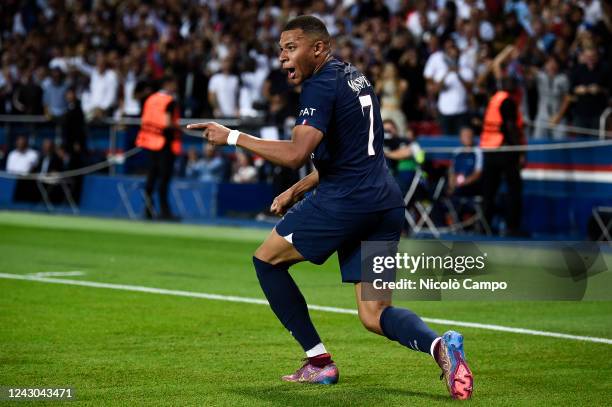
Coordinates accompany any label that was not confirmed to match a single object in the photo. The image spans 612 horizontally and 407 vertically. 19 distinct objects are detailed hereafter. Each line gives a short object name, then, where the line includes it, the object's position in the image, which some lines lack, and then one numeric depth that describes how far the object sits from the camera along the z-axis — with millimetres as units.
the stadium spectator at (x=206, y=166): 22297
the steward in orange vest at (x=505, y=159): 18000
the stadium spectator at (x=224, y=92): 23125
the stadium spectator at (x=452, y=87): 20469
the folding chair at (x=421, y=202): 18375
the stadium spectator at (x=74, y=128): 24328
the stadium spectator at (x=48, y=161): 24094
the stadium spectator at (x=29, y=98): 26812
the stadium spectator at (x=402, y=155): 17828
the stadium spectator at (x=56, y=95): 26031
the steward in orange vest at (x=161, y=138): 21094
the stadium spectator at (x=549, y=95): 19469
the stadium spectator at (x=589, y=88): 18734
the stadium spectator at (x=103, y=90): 25719
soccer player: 6738
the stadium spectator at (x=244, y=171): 21703
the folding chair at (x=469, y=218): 18359
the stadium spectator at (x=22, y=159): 24719
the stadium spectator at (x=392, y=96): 19641
